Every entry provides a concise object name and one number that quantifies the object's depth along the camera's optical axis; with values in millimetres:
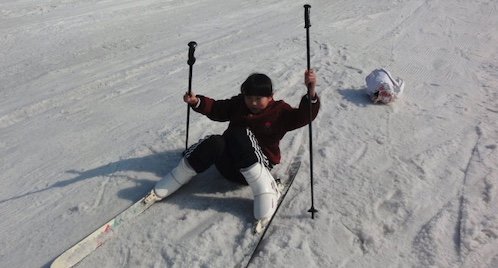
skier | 3703
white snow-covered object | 5527
